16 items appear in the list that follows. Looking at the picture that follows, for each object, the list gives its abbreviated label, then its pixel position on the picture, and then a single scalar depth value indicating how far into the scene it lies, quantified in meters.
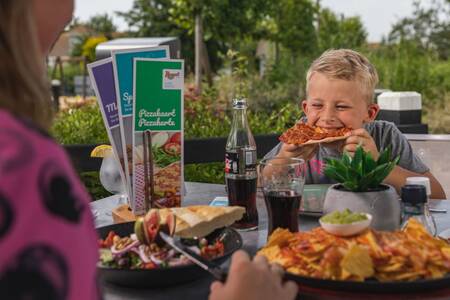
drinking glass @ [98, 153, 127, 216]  2.48
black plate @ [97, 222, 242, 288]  1.59
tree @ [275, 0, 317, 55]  18.42
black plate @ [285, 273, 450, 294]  1.45
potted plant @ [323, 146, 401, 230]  1.82
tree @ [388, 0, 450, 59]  20.13
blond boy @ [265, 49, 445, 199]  2.90
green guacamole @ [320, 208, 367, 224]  1.59
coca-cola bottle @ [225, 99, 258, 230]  2.21
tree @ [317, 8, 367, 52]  17.73
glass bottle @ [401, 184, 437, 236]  1.75
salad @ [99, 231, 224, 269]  1.68
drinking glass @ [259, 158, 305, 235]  1.97
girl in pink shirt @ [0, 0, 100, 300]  0.78
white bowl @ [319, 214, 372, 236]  1.57
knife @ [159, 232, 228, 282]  1.40
